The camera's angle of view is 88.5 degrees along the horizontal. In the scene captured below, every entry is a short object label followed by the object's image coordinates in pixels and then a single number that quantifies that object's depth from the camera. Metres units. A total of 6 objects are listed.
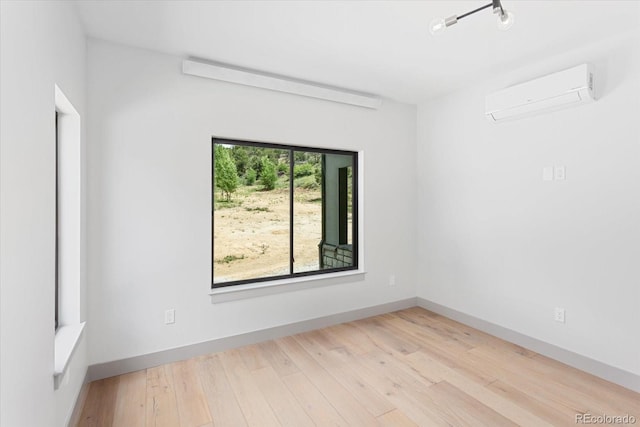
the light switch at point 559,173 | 2.67
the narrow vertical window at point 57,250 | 2.08
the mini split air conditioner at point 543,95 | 2.44
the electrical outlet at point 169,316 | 2.62
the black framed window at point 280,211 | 3.10
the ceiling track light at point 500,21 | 1.63
